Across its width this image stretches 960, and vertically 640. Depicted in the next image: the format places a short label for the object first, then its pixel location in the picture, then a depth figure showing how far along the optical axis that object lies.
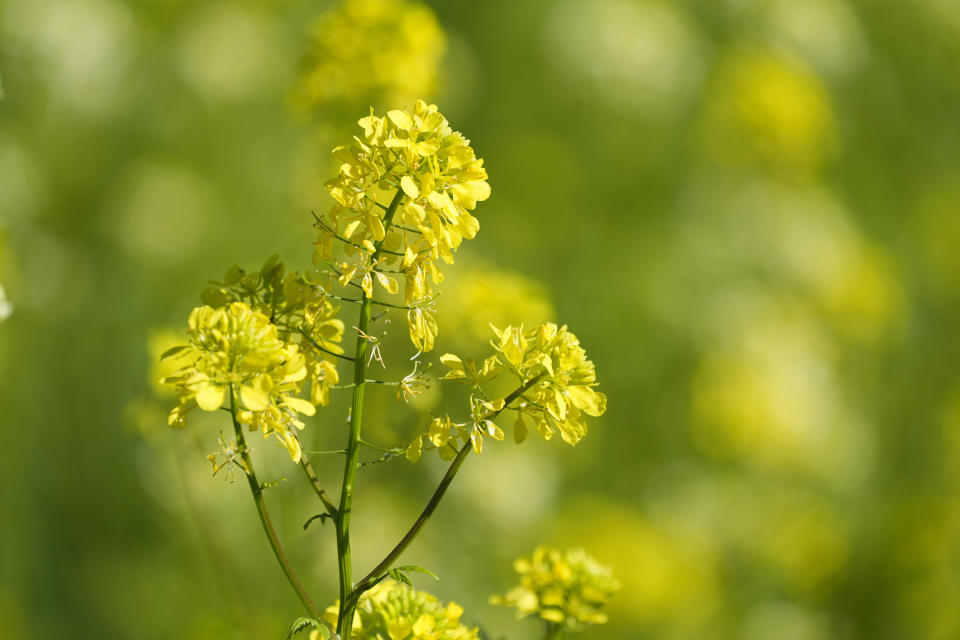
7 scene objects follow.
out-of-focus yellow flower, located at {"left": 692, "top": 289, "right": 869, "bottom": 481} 7.28
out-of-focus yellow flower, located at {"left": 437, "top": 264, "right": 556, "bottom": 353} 4.02
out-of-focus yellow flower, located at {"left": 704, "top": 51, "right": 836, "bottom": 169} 8.61
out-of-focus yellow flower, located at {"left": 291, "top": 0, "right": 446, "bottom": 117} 4.23
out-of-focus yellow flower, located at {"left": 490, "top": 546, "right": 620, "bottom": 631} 2.14
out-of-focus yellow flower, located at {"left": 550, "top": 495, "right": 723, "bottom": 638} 6.18
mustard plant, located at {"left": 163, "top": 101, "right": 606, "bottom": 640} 1.60
